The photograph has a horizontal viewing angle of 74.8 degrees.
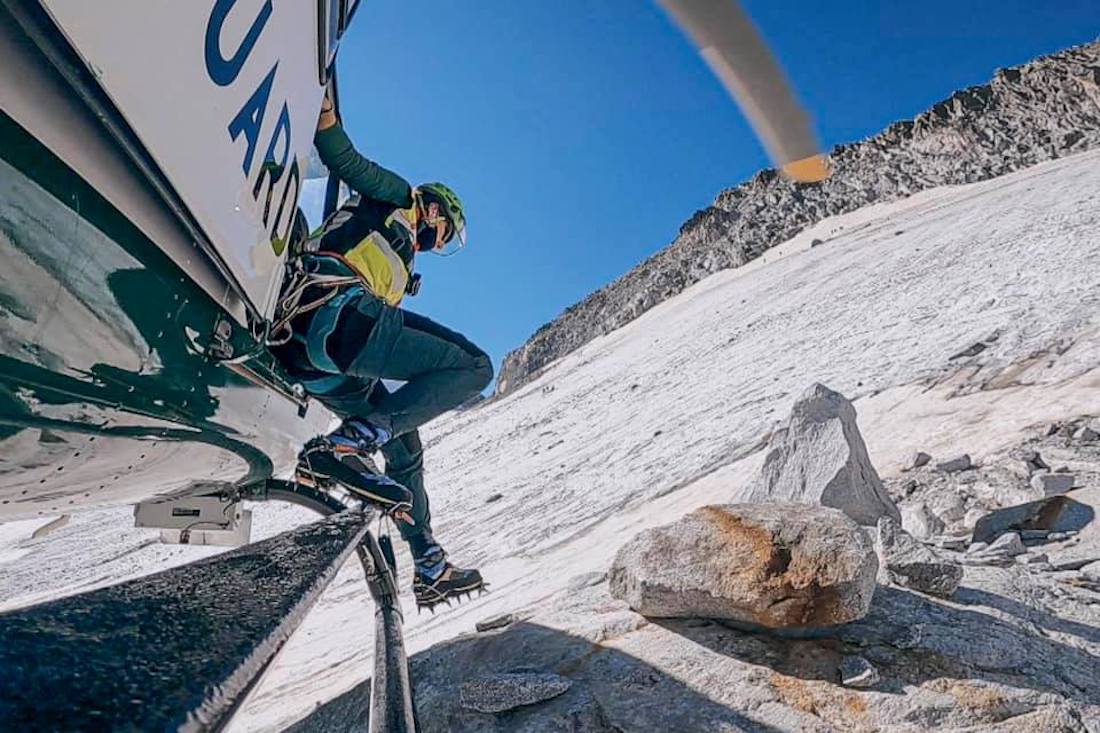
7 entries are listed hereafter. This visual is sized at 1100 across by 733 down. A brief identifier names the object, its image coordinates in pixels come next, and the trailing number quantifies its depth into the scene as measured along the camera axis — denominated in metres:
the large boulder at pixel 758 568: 2.03
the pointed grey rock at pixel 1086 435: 3.91
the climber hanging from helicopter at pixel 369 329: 2.25
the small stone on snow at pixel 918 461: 4.27
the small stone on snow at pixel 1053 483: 3.33
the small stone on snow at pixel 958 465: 3.97
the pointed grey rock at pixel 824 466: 3.31
